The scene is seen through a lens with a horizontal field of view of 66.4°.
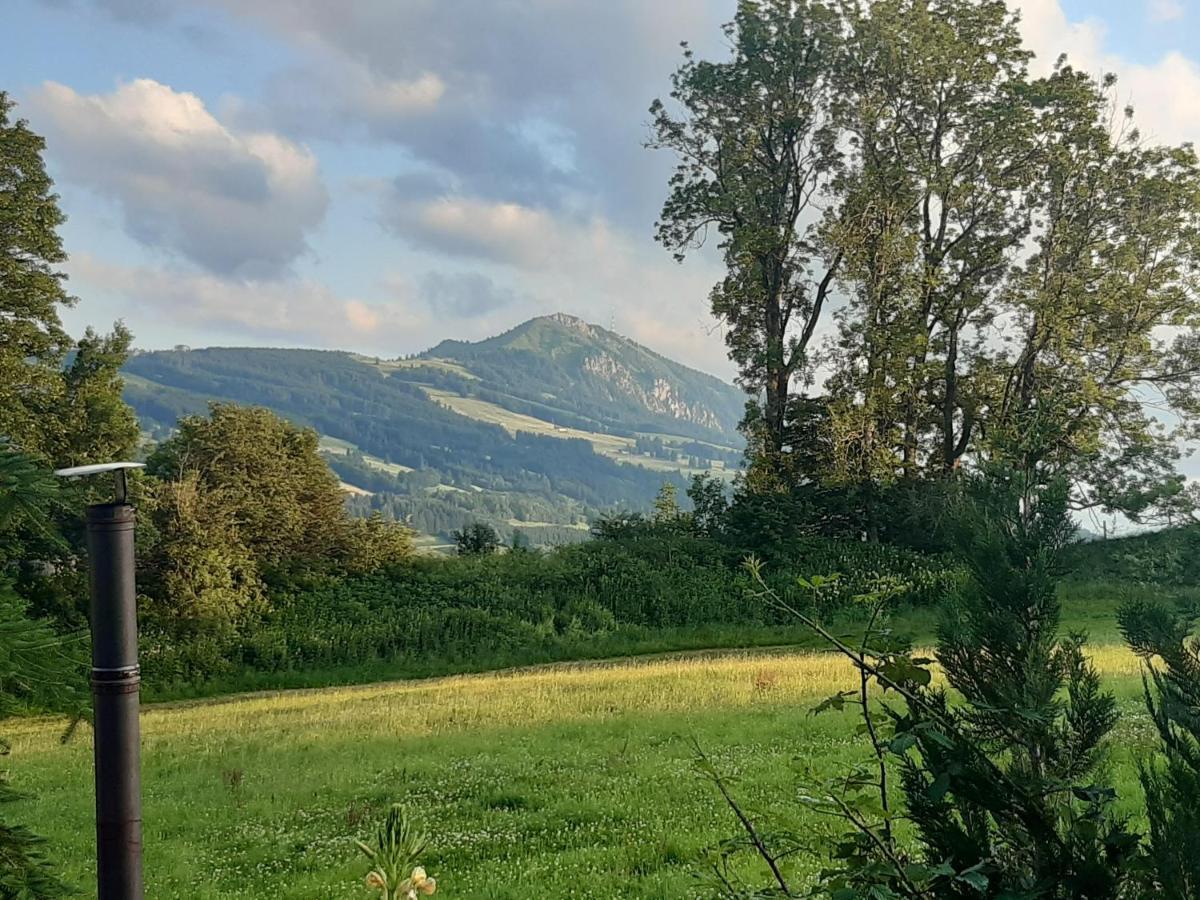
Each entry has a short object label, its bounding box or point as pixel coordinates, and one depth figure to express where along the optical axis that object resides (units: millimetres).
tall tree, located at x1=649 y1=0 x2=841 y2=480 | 33250
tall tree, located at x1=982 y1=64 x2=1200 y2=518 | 31125
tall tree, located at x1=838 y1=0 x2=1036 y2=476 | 31672
